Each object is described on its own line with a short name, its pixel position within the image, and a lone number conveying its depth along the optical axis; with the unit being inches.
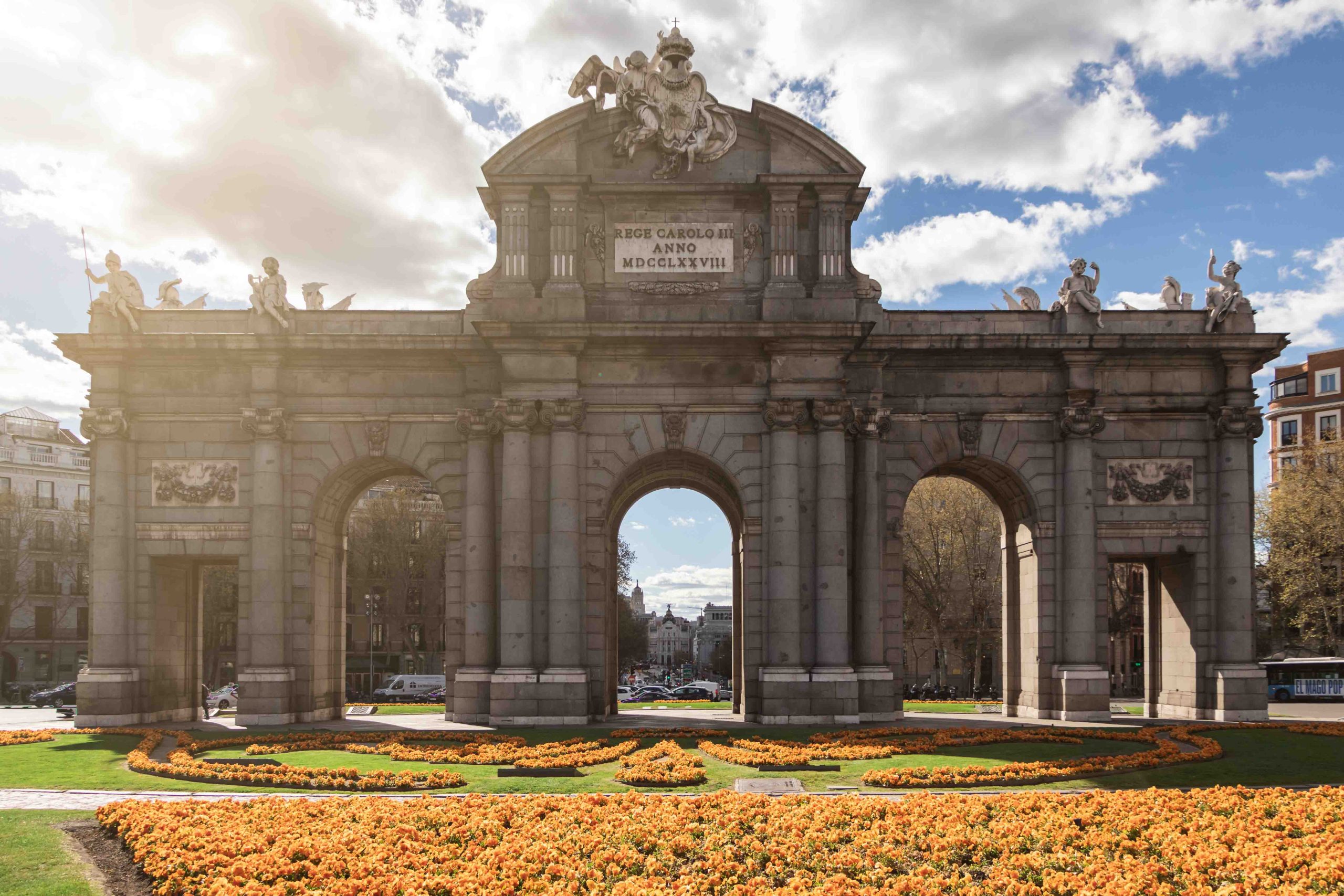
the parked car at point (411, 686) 2618.1
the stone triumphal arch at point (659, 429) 1320.1
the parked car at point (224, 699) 1814.7
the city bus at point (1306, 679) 2242.9
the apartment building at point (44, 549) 2979.8
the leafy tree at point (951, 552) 2591.0
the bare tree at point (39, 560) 2775.6
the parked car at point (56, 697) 2178.9
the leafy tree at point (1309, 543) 2347.4
